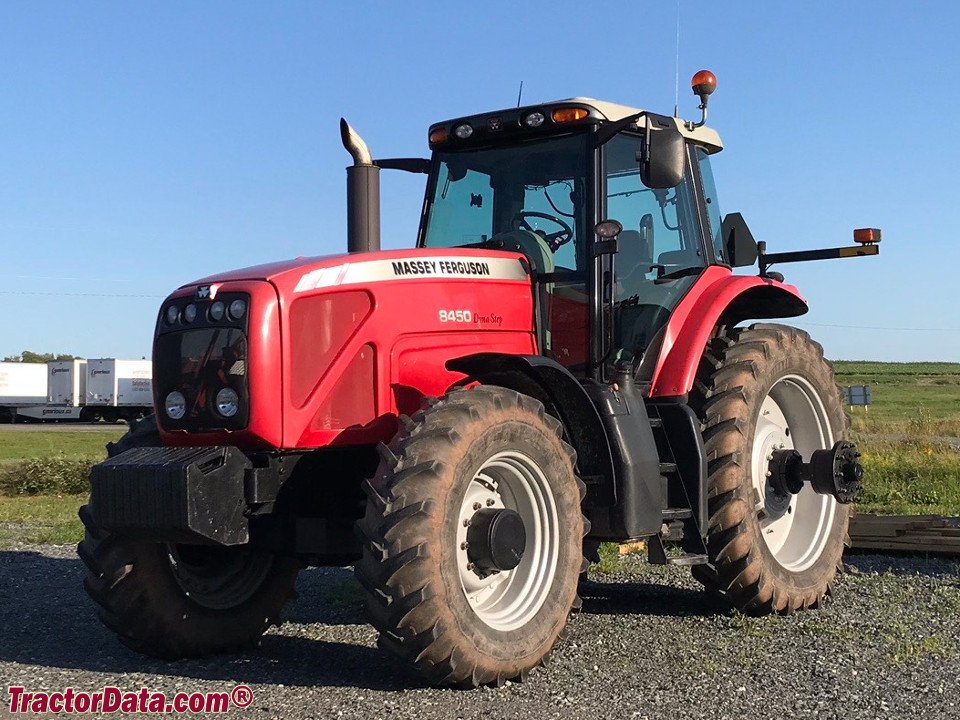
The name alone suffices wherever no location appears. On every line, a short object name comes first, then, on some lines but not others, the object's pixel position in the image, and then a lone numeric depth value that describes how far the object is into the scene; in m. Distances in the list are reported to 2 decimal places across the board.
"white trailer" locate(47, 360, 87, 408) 49.97
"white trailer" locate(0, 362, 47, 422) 52.03
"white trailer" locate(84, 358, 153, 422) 48.97
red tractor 4.69
